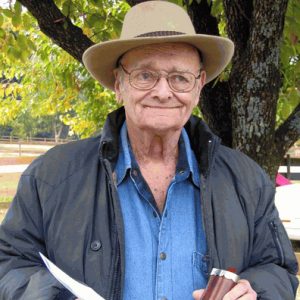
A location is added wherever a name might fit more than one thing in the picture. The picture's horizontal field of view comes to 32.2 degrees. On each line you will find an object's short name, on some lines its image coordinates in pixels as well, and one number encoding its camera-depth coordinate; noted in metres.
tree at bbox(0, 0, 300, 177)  2.80
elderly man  1.93
